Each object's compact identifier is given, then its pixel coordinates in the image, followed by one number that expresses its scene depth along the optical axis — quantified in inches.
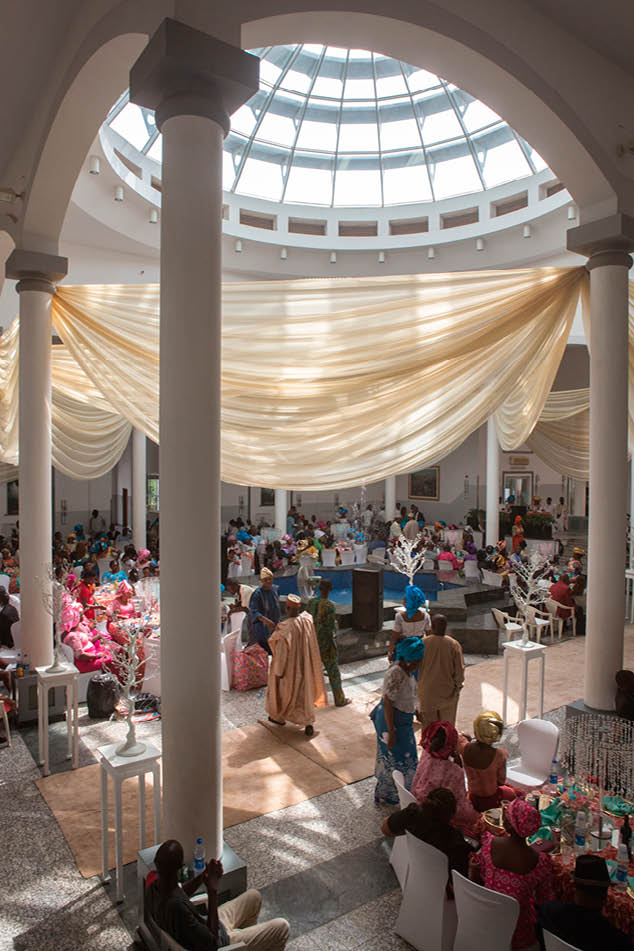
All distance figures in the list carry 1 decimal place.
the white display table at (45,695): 200.1
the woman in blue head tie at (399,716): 177.9
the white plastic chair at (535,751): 178.9
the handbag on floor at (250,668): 278.4
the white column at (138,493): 579.8
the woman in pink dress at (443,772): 147.2
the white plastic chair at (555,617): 381.1
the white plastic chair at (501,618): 357.4
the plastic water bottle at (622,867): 119.7
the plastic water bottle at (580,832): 131.6
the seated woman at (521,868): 116.4
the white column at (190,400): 123.5
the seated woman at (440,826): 127.6
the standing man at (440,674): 205.3
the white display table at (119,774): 141.5
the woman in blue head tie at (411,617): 230.1
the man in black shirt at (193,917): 101.6
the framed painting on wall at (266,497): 884.9
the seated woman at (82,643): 259.4
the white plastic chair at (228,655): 277.4
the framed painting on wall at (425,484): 927.7
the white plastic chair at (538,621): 268.1
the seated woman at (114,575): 394.3
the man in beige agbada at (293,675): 233.5
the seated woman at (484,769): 155.9
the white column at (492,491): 627.8
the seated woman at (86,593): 328.2
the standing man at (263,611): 276.8
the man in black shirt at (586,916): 101.5
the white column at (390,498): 744.3
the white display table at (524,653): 241.0
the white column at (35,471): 221.9
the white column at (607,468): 183.3
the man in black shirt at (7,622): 281.3
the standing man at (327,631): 255.9
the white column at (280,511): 627.6
